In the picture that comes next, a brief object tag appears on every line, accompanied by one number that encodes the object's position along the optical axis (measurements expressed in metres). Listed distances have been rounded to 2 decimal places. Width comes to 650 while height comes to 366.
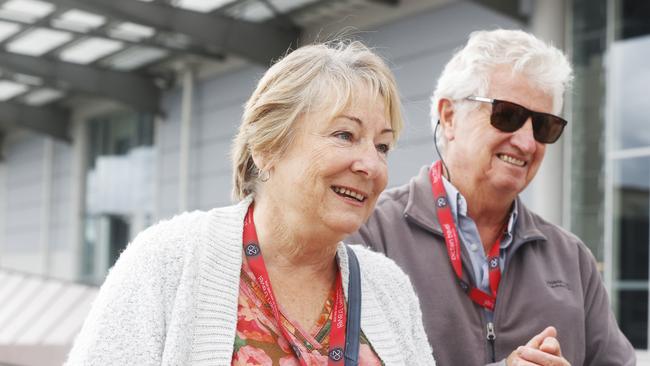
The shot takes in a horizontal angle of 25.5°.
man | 1.78
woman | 1.41
